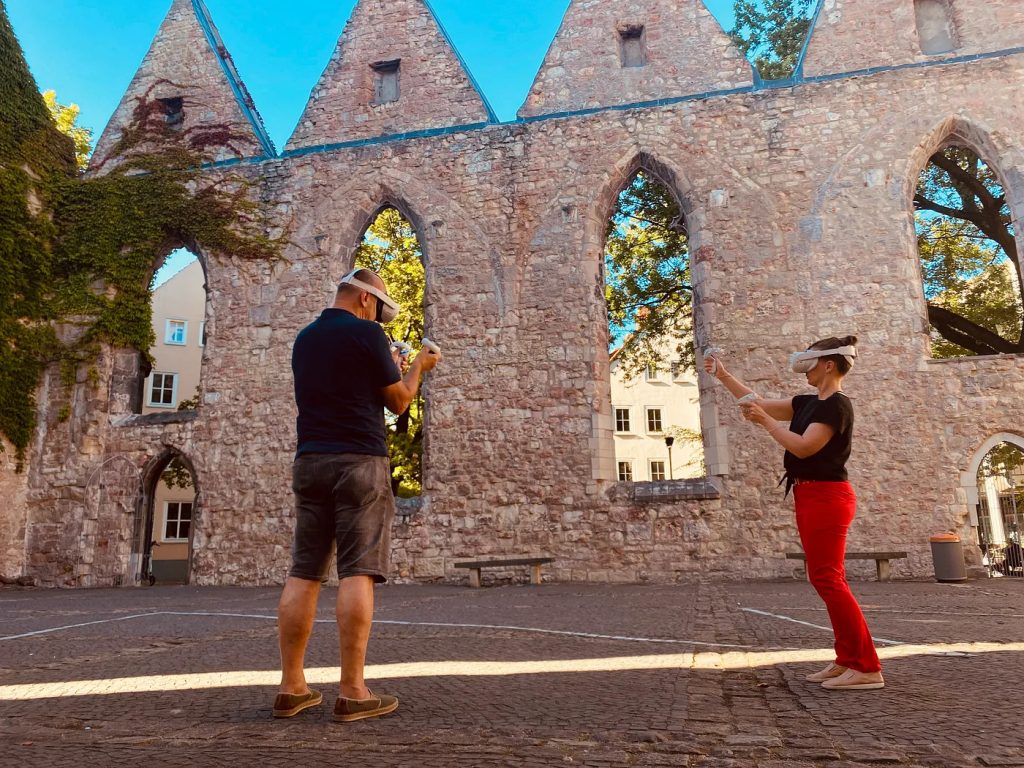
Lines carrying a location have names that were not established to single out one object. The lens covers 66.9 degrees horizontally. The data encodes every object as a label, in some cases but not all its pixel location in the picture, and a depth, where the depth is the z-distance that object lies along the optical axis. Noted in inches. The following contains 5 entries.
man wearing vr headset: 109.3
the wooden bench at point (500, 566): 405.1
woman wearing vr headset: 119.4
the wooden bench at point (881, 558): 380.5
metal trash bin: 381.7
